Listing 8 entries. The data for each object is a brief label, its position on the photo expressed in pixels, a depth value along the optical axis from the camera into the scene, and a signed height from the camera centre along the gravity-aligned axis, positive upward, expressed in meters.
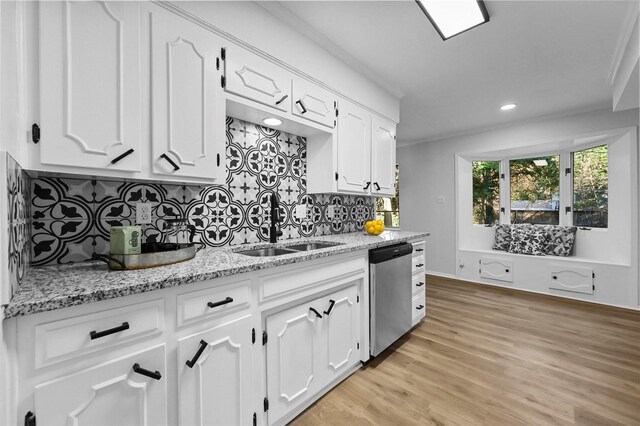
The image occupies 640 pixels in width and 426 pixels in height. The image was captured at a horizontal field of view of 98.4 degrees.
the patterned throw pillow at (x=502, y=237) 4.23 -0.43
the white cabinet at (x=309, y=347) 1.39 -0.78
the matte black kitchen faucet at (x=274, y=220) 2.00 -0.06
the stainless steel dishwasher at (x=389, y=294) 2.01 -0.65
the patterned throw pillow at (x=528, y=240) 3.92 -0.44
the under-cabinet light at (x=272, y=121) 1.91 +0.64
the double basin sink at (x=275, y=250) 1.83 -0.26
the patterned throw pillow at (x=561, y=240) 3.74 -0.42
